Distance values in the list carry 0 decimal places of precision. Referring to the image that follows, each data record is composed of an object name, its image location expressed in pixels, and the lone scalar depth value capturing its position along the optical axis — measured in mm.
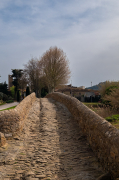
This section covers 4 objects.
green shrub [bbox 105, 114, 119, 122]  9359
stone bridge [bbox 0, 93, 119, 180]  4047
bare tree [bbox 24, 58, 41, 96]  39219
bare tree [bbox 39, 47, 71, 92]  32719
